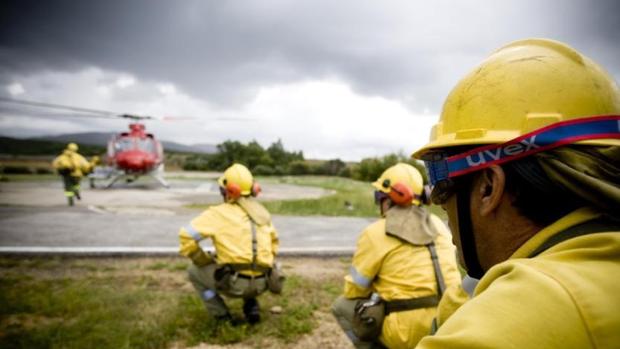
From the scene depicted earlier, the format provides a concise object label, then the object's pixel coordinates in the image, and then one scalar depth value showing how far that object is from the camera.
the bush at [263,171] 56.00
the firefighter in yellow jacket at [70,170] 13.01
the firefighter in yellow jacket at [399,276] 2.80
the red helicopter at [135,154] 19.09
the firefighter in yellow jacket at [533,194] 0.72
